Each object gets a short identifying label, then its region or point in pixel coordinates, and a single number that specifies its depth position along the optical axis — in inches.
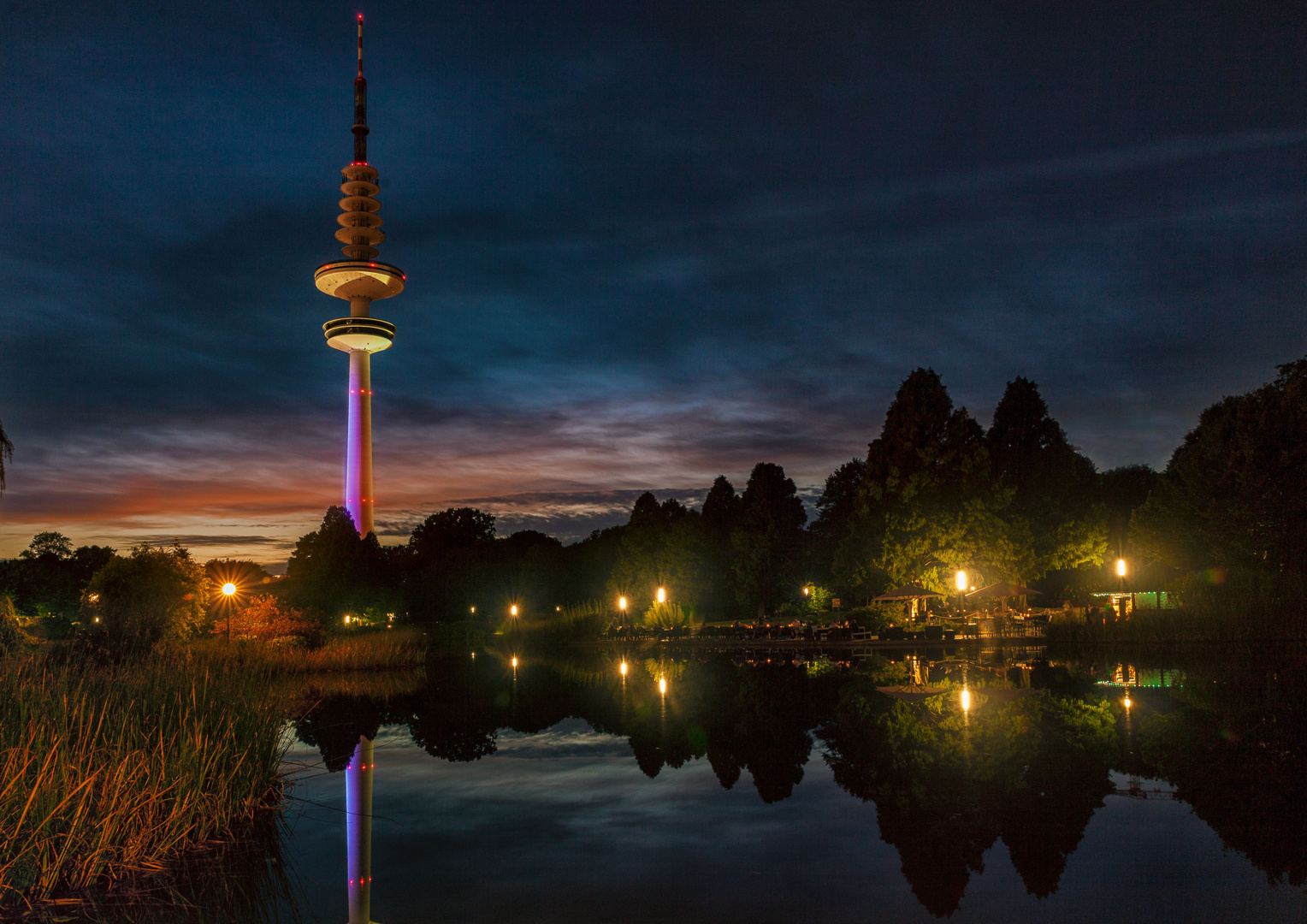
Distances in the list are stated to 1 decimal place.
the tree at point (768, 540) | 1915.6
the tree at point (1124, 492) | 2165.4
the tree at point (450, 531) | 3978.8
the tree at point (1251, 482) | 1225.4
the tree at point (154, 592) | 837.2
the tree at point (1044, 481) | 1704.0
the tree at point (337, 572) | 1749.5
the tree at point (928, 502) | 1494.8
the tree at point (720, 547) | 2030.0
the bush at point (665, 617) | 1565.0
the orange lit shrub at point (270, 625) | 1144.8
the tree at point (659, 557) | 2001.7
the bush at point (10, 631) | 528.4
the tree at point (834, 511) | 2295.8
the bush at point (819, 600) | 1840.6
